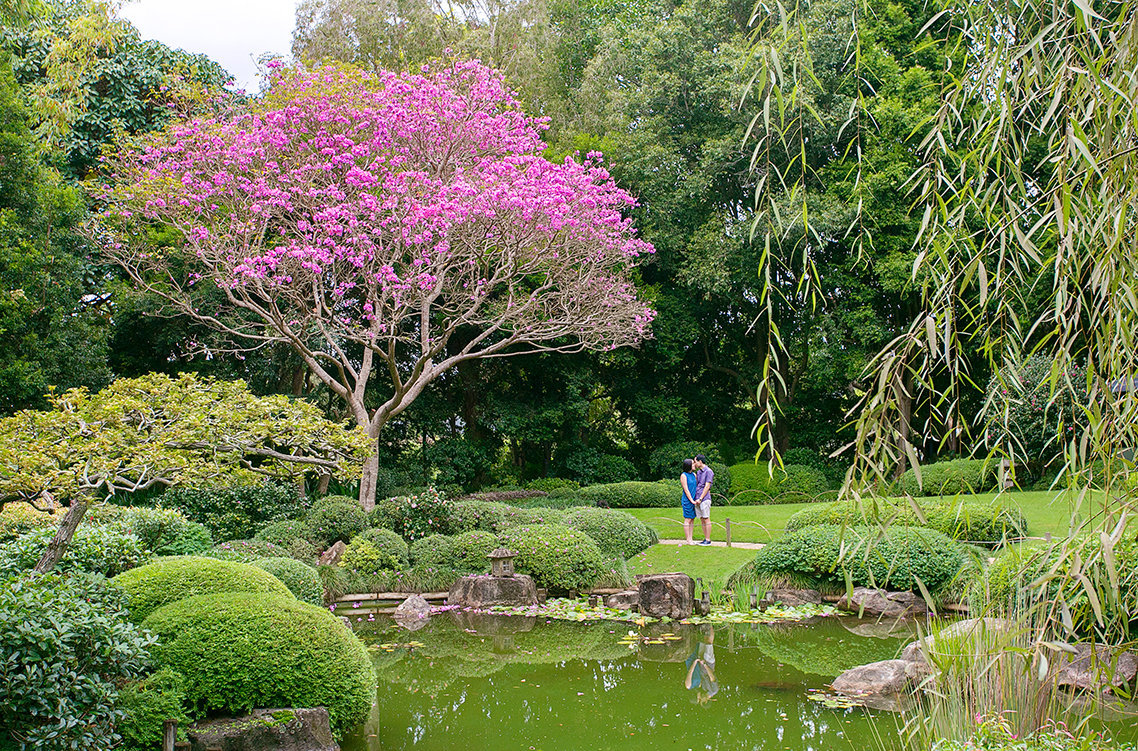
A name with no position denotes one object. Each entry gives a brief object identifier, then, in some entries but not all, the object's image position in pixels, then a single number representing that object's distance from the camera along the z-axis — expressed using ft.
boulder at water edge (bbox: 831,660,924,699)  18.74
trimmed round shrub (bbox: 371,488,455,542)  38.11
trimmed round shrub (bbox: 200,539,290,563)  25.22
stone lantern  31.19
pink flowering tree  43.47
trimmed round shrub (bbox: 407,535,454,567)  34.09
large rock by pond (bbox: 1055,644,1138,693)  17.62
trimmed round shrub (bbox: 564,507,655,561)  36.96
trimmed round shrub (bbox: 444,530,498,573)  33.53
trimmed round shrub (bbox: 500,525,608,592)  32.04
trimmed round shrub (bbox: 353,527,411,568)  34.46
